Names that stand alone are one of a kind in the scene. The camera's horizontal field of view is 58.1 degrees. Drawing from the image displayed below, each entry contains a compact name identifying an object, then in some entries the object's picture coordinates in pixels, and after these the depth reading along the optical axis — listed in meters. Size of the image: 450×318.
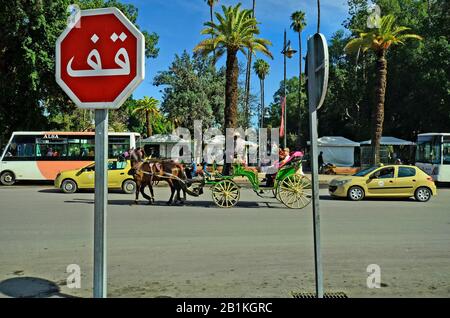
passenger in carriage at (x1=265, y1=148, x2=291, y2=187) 13.47
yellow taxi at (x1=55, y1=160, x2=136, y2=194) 17.34
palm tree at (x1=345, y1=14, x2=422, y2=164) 22.81
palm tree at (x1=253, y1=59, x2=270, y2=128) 58.28
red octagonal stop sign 2.89
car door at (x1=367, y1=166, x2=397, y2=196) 15.37
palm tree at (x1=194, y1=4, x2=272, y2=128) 23.58
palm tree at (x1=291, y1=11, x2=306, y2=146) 50.69
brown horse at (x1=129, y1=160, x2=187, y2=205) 13.95
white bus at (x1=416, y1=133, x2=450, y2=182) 21.03
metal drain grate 4.84
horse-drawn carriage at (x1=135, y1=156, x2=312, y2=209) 13.05
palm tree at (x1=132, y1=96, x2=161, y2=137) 56.99
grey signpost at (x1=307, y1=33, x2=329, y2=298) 3.84
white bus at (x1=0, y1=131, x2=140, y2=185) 21.11
